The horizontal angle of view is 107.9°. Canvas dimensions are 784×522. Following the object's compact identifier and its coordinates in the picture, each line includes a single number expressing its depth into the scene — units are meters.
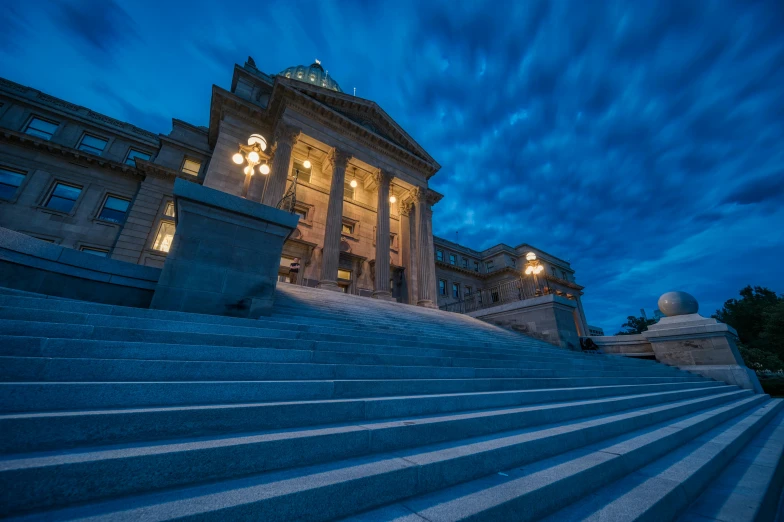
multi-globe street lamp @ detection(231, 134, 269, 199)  8.09
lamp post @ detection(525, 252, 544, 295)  12.76
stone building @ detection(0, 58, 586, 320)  16.84
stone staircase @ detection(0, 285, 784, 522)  1.57
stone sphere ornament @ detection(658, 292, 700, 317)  10.57
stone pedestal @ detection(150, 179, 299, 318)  5.02
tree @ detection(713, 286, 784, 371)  27.39
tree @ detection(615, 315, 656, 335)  68.62
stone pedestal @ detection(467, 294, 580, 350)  10.62
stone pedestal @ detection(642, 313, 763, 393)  9.23
